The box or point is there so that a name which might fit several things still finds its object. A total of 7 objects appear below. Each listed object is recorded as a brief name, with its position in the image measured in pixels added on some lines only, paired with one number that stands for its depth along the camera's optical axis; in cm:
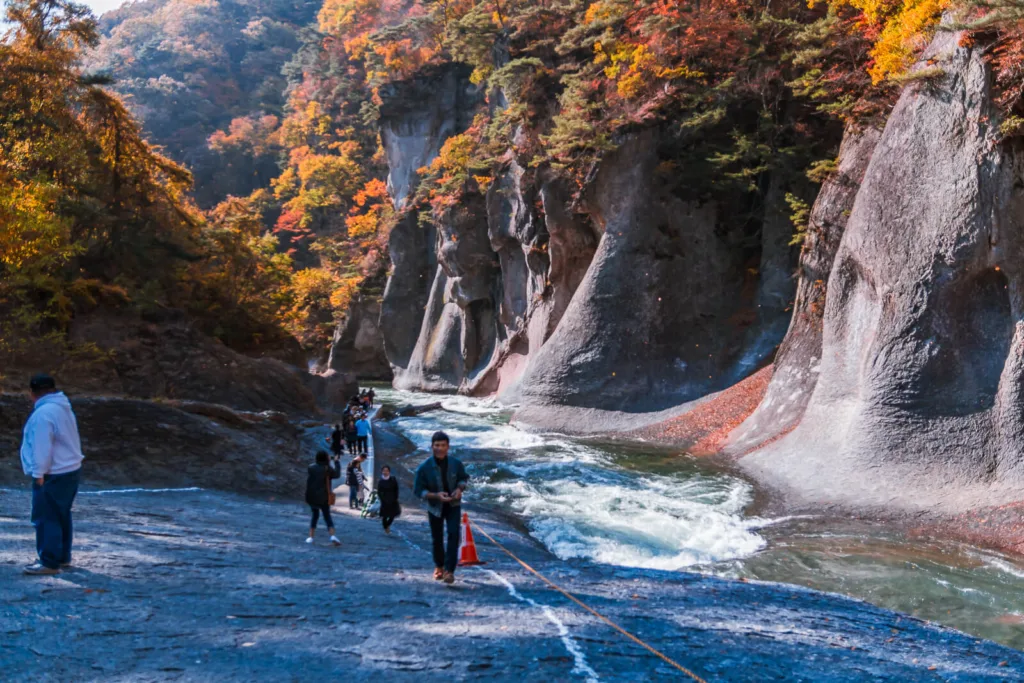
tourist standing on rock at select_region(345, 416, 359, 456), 1931
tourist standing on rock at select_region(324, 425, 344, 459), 1944
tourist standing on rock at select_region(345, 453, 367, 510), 1473
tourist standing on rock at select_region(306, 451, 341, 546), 1020
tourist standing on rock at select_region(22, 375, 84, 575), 663
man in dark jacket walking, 745
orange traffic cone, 932
